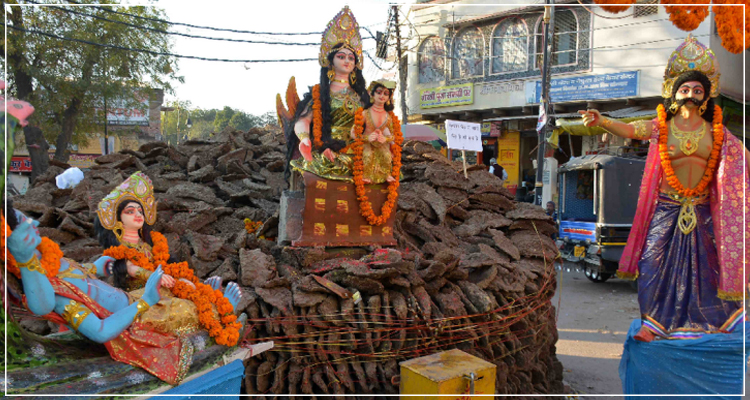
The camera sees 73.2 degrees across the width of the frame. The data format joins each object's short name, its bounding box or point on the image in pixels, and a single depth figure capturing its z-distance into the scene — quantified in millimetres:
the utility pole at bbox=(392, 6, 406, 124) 15445
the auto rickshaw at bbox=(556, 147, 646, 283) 7934
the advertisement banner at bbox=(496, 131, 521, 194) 16281
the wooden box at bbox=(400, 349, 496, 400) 2621
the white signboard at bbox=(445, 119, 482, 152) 6387
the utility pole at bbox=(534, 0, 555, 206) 9906
